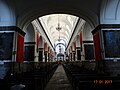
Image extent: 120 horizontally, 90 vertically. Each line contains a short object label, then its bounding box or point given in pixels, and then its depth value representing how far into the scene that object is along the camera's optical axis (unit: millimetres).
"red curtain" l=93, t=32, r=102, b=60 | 7941
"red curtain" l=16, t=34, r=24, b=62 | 8188
